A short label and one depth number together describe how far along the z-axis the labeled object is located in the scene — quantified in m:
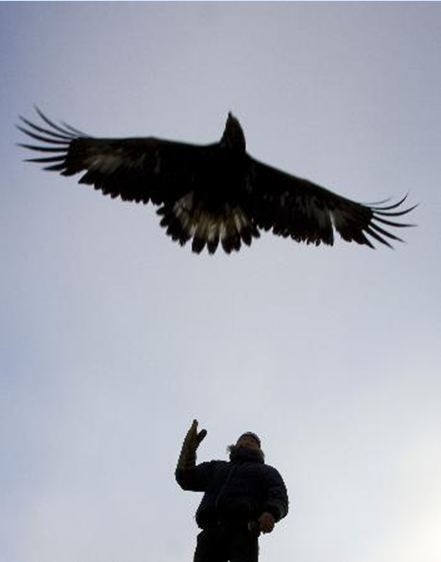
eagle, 7.46
